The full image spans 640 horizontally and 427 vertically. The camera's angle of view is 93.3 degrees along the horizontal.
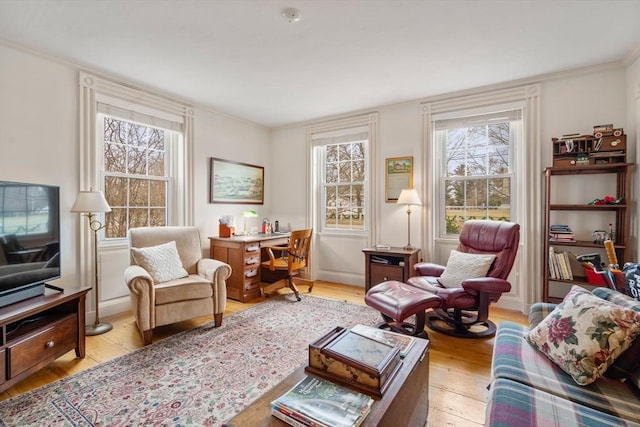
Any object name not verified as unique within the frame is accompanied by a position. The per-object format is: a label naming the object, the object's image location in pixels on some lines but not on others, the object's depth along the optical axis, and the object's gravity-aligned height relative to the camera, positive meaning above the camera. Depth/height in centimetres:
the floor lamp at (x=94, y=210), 263 +1
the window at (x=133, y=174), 320 +42
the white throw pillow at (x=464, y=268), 270 -53
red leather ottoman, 230 -74
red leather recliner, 245 -63
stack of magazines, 104 -72
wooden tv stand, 178 -79
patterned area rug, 165 -111
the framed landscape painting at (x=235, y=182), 409 +42
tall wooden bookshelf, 264 -1
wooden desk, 358 -59
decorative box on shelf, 263 +56
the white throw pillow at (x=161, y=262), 276 -48
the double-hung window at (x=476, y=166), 339 +53
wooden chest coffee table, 108 -75
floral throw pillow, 127 -56
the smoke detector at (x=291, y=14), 204 +135
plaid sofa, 107 -74
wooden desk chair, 364 -62
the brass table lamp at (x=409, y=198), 354 +15
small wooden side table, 338 -62
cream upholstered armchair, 244 -62
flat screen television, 199 -20
